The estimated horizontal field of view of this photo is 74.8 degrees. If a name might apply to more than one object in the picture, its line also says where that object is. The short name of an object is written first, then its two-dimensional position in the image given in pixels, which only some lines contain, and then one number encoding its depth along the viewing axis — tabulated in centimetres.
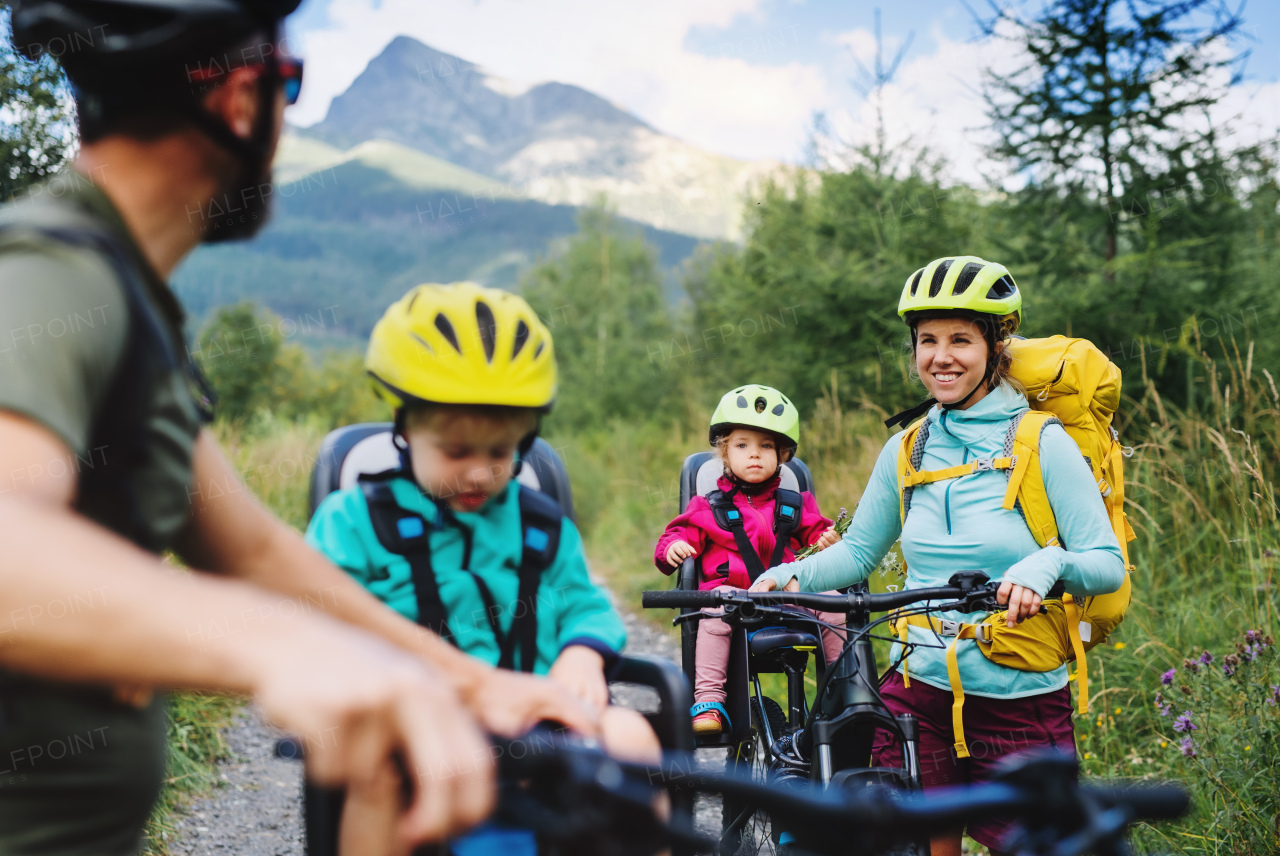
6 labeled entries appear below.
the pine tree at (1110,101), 752
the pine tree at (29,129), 388
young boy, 154
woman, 262
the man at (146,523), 65
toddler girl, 402
